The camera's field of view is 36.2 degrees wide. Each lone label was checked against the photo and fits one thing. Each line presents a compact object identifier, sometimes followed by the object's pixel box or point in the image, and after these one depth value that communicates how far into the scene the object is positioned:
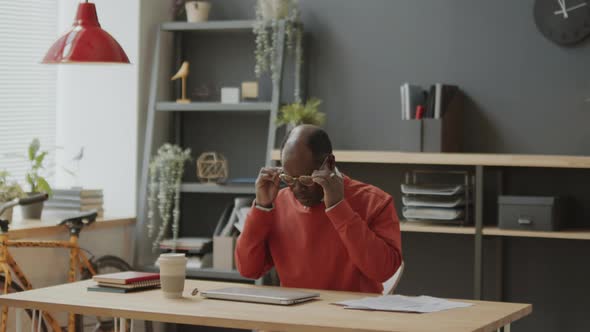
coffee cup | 2.85
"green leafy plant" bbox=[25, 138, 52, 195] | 4.64
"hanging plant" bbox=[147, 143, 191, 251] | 4.98
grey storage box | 4.19
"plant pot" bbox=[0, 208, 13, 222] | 4.39
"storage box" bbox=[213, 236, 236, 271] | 4.87
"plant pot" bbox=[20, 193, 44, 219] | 4.66
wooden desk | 2.45
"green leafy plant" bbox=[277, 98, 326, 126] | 4.67
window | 4.80
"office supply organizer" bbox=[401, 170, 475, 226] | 4.41
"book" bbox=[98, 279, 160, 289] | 2.97
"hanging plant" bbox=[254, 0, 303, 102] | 4.86
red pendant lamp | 3.42
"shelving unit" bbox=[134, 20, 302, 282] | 4.96
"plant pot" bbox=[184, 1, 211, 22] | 5.14
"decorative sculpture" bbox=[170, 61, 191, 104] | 5.08
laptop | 2.76
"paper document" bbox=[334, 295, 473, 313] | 2.65
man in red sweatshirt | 3.08
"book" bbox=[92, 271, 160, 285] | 2.98
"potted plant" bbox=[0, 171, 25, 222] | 4.41
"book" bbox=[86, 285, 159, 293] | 2.96
